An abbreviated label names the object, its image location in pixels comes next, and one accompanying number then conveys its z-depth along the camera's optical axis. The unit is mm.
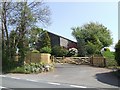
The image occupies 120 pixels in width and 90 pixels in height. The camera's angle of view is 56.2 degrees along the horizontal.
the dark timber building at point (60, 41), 24467
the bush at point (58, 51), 19250
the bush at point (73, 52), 19640
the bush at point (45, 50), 19007
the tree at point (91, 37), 20246
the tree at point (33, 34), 12864
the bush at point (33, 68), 11360
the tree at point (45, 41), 21466
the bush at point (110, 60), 13553
